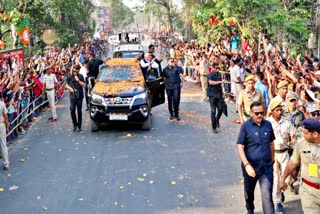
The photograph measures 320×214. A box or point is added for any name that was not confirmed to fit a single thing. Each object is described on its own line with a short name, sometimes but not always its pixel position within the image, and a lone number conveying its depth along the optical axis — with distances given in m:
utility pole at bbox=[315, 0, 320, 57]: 20.98
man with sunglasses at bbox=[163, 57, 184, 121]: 13.51
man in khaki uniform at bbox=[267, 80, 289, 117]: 8.06
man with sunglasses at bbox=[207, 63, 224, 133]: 11.94
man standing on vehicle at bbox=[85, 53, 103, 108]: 16.25
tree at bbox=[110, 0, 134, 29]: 104.75
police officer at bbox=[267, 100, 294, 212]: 6.83
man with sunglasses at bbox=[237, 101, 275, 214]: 6.12
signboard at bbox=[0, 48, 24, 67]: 14.93
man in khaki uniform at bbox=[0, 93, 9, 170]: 9.25
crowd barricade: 12.12
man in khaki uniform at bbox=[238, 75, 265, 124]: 8.74
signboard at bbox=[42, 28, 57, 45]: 28.28
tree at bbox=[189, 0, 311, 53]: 18.88
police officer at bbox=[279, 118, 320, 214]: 4.96
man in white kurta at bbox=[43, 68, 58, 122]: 14.30
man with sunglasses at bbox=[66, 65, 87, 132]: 12.55
